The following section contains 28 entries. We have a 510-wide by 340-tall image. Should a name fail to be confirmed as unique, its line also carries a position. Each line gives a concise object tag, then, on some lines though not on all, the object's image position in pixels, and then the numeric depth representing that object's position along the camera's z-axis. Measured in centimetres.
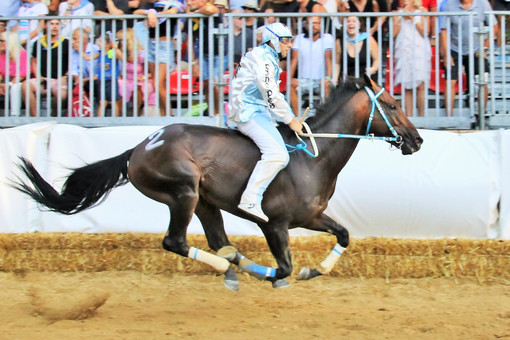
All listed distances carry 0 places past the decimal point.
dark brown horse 1146
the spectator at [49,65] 1619
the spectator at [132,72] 1598
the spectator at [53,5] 1898
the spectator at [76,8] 1806
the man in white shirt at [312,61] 1557
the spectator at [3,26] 1659
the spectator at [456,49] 1541
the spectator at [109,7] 1805
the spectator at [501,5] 1773
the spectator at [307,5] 1753
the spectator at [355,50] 1552
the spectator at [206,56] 1588
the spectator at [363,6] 1711
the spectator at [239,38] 1598
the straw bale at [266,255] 1416
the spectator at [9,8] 1872
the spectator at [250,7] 1752
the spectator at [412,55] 1541
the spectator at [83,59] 1605
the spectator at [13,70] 1623
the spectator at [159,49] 1591
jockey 1121
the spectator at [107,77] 1603
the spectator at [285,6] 1755
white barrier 1439
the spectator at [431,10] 1551
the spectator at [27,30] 1634
